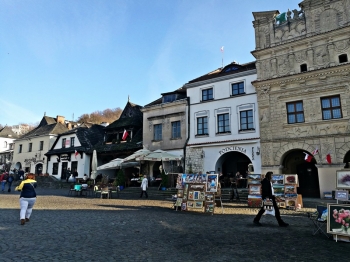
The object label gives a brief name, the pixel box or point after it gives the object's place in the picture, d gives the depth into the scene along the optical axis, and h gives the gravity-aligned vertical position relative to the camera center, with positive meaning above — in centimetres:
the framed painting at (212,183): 1262 -30
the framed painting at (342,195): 1076 -74
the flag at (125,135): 3048 +455
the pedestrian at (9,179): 2557 -23
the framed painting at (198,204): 1275 -128
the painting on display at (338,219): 710 -112
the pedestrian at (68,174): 3322 +30
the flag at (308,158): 1873 +124
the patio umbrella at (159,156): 2216 +164
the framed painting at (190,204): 1303 -130
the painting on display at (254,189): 1505 -69
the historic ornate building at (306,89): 1823 +614
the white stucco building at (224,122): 2194 +453
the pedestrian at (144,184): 2018 -56
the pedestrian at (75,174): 3353 +30
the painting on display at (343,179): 1075 -13
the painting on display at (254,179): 1516 -15
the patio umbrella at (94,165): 2434 +102
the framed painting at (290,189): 1425 -66
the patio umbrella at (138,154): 2235 +182
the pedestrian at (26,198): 914 -73
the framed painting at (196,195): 1301 -88
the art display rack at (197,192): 1261 -75
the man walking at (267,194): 930 -62
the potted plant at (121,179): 2505 -23
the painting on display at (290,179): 1432 -14
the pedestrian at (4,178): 2588 -15
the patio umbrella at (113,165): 2424 +101
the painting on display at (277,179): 1478 -15
